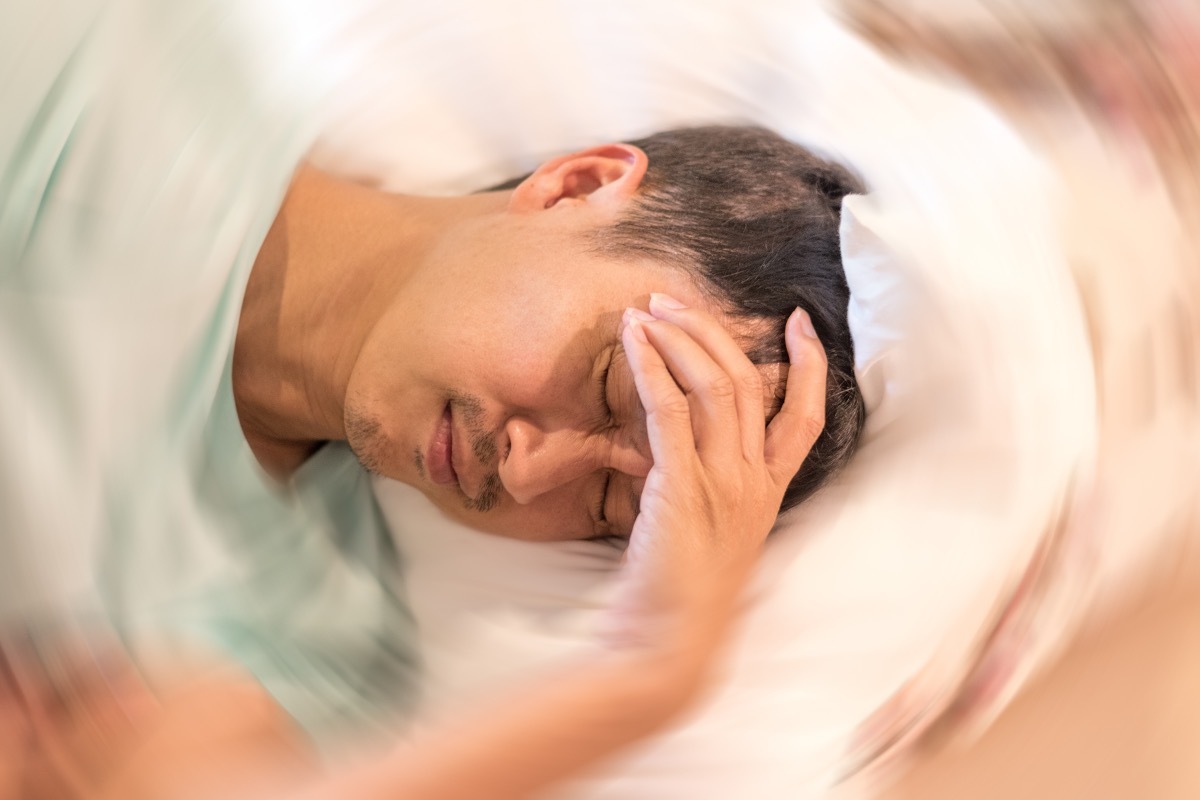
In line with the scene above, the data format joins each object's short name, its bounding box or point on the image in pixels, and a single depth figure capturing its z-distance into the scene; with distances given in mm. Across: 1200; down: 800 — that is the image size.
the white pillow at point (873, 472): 902
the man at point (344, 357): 833
